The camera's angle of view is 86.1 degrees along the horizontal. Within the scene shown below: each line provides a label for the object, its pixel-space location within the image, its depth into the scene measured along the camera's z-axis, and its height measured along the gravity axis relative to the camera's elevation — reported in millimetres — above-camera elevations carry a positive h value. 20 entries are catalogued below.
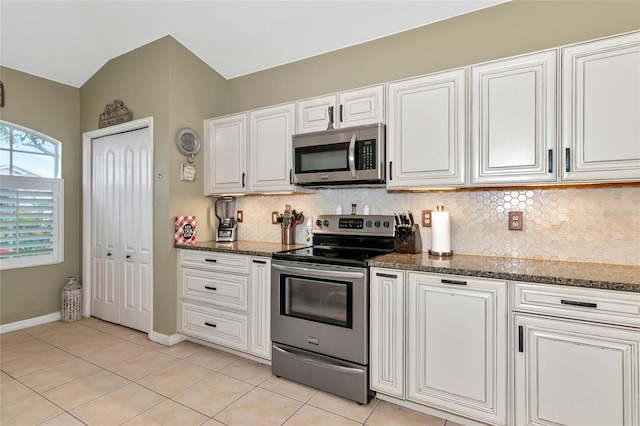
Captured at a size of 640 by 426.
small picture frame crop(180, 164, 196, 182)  3318 +375
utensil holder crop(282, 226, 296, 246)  3275 -240
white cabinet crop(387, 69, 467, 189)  2262 +543
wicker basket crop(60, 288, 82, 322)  3850 -1070
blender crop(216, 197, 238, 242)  3492 -101
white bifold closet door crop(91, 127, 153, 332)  3486 -188
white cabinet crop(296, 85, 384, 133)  2559 +794
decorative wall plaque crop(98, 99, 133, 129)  3586 +1028
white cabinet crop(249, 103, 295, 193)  2971 +552
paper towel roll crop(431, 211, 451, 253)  2455 -153
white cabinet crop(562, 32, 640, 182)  1818 +545
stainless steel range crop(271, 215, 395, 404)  2238 -720
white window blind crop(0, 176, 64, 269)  3506 -114
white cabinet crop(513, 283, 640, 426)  1594 -723
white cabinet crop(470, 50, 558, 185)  2012 +544
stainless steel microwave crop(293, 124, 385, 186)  2505 +415
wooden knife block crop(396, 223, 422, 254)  2533 -218
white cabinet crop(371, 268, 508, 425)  1882 -784
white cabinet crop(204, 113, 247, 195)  3266 +548
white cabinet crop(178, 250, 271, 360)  2748 -772
